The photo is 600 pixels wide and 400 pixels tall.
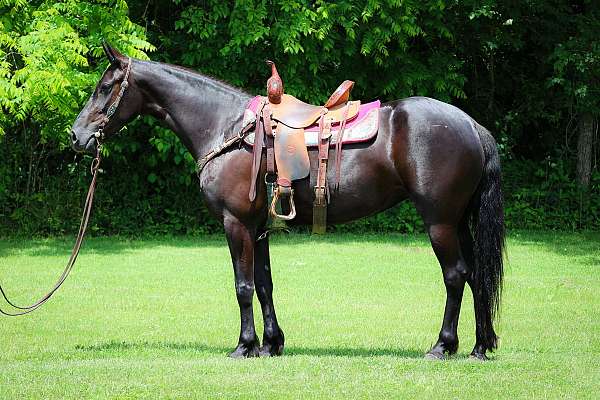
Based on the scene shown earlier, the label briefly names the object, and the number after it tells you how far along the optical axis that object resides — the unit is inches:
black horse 502.3
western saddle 511.1
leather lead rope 533.2
